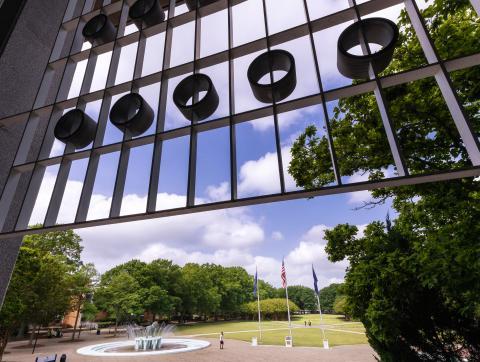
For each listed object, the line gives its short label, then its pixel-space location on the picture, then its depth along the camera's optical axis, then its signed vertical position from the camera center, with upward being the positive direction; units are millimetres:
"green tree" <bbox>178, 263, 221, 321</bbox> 57188 +3873
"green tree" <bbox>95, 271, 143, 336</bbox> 41656 +2670
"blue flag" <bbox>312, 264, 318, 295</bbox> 31805 +3053
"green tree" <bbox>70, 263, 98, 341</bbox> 32438 +3657
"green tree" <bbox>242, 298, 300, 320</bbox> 68812 +972
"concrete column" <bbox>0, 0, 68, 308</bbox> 5250 +4429
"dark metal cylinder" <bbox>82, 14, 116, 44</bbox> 5711 +5174
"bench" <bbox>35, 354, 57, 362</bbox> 13334 -1661
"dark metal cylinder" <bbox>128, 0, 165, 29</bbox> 5434 +5163
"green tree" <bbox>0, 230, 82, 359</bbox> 20281 +2784
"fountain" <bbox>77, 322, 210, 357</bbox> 24297 -2600
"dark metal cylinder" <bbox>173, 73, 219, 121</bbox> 4109 +2910
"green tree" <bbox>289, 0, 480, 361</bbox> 7238 +2642
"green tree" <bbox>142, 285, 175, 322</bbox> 47125 +2391
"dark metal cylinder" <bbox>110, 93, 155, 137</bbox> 4375 +2869
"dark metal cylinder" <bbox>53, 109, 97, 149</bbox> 4570 +2772
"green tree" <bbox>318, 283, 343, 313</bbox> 104762 +4574
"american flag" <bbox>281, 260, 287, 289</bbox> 30125 +3376
